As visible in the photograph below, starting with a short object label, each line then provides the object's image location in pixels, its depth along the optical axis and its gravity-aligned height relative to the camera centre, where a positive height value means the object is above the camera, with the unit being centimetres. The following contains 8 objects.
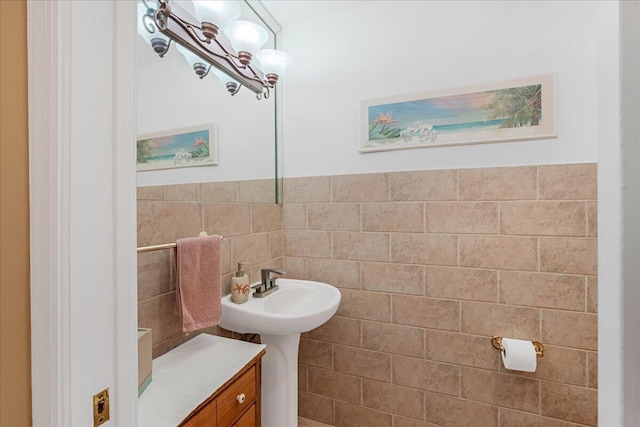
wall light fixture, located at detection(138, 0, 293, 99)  106 +77
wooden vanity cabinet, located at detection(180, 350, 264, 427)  85 -64
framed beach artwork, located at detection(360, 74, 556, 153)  135 +49
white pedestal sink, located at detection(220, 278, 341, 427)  121 -53
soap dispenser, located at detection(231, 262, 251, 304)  135 -36
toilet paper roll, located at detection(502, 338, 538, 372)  127 -66
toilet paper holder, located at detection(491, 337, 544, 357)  135 -66
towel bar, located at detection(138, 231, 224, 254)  94 -12
